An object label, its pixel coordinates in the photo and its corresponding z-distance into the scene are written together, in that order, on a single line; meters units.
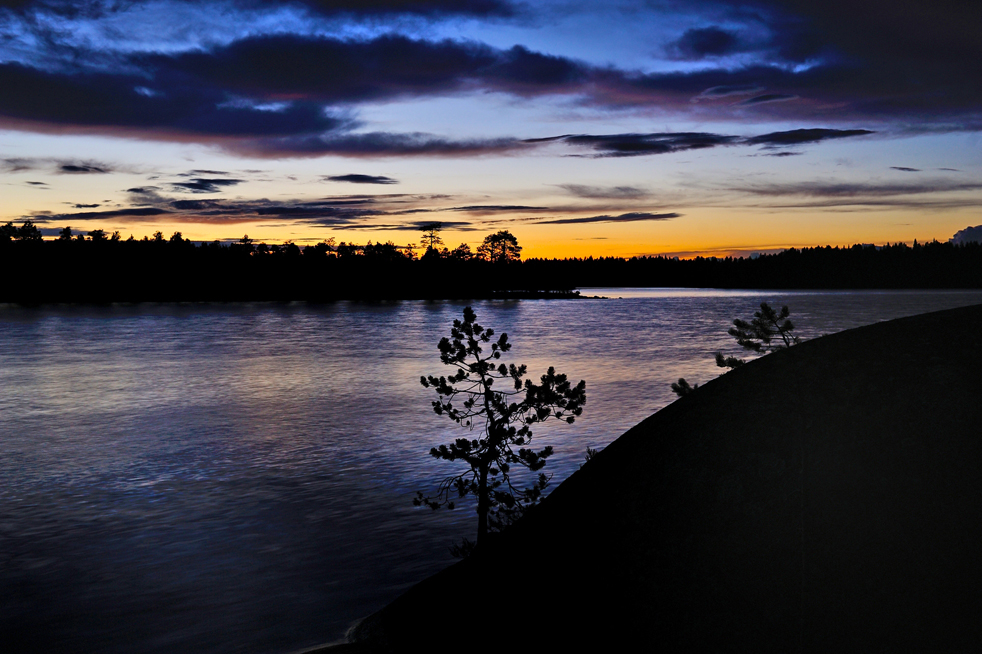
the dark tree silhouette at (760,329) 13.92
